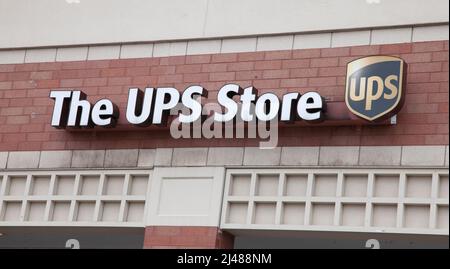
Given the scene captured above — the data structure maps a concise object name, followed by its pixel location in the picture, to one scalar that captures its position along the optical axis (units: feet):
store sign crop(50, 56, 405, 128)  53.78
